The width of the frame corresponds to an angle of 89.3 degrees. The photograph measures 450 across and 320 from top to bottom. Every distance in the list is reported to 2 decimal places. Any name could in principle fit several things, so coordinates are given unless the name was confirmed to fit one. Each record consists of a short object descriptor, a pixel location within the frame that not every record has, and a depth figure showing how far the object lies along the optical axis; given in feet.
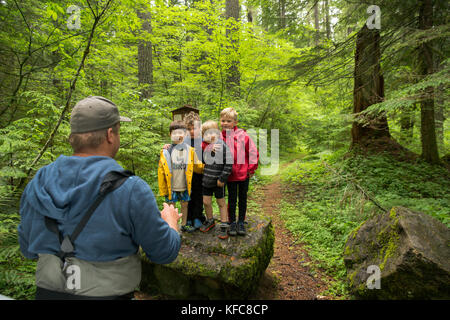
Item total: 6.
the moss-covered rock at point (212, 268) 9.82
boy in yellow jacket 11.81
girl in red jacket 11.69
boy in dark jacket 11.26
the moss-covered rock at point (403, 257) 8.59
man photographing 4.33
